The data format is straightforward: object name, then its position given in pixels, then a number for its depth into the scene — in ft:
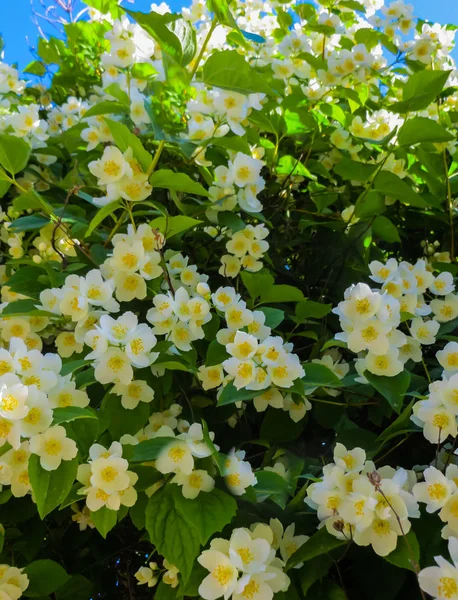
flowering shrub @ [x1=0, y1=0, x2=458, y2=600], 2.53
